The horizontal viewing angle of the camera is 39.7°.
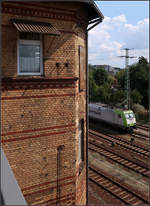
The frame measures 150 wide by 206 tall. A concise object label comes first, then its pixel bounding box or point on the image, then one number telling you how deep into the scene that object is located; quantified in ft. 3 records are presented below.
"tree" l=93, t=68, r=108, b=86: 178.70
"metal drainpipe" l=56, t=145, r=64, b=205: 21.33
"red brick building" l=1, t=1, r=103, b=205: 18.34
